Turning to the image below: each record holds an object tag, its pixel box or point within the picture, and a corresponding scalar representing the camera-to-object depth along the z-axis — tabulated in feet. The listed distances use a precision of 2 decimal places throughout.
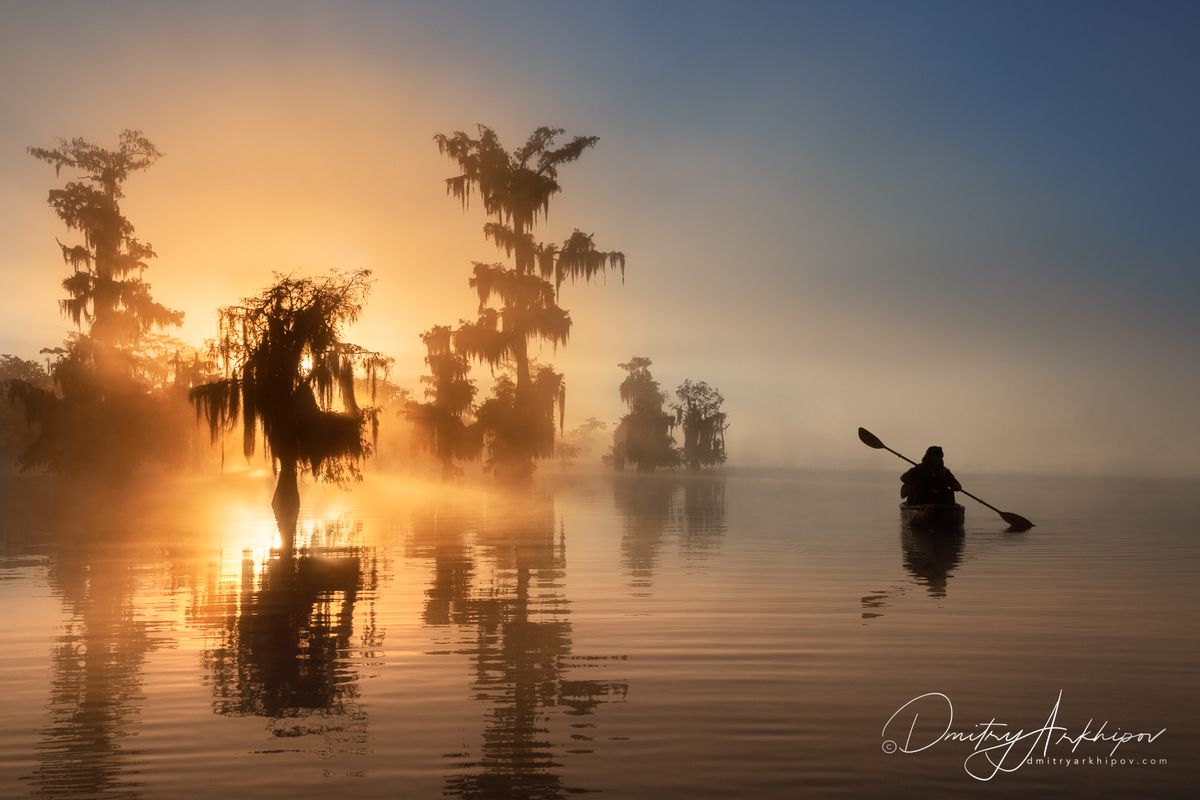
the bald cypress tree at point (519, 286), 171.12
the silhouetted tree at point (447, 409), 168.76
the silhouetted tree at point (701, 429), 352.90
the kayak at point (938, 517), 83.41
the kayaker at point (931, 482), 88.53
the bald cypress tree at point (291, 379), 83.92
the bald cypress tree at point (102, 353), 154.81
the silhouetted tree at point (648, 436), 326.85
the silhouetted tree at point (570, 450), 353.92
